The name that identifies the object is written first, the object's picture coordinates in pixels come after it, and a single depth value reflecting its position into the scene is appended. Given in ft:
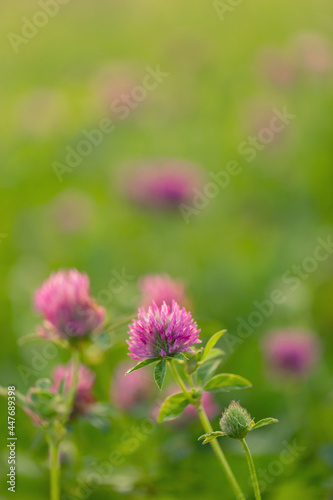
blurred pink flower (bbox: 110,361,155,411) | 3.19
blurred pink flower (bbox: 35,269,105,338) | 2.75
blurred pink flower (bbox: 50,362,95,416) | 2.90
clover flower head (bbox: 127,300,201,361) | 2.51
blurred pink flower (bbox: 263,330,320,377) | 3.34
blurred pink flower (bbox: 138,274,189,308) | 3.06
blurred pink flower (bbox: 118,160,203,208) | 5.06
